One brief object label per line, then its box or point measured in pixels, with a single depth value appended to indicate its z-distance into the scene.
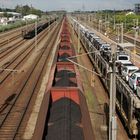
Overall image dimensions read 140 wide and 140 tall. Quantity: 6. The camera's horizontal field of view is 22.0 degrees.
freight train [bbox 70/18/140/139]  17.17
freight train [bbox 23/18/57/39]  82.79
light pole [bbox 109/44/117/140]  13.89
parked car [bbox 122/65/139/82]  30.02
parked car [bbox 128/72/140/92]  26.09
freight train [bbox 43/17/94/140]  11.49
